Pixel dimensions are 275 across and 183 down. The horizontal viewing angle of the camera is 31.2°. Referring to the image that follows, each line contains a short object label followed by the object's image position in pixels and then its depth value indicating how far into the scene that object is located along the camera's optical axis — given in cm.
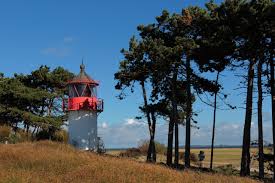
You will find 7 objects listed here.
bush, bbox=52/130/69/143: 4630
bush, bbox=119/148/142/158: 4801
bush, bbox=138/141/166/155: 5044
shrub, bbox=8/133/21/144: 4027
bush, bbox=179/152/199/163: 4966
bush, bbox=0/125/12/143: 4166
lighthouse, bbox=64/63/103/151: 3684
